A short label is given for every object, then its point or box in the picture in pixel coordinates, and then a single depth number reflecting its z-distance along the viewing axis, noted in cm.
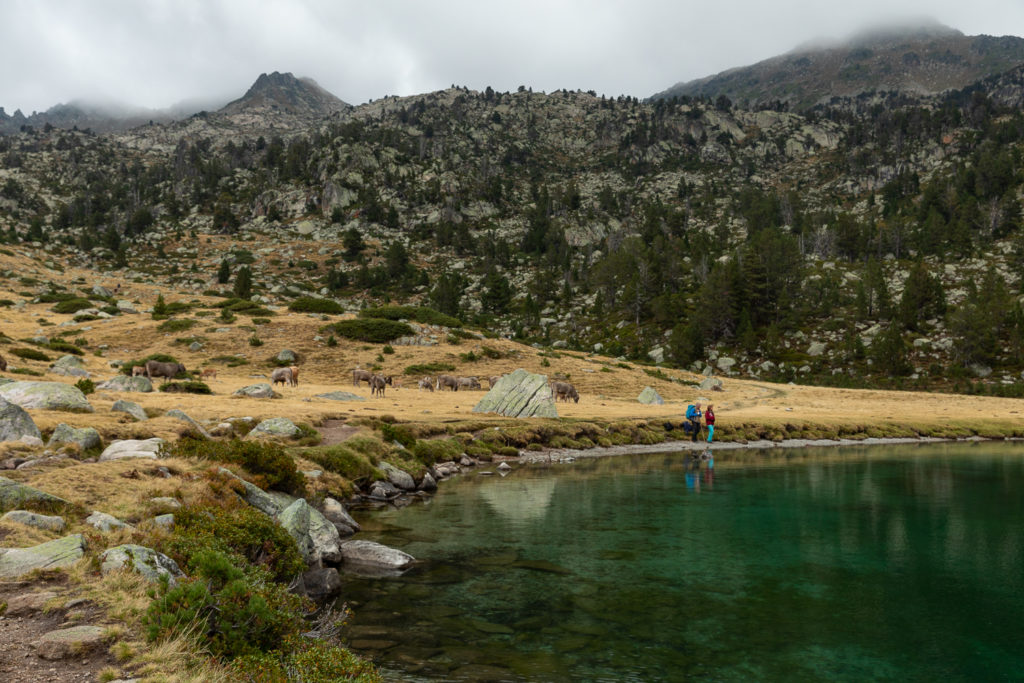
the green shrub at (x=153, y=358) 4956
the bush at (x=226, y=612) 788
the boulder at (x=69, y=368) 4106
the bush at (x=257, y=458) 1862
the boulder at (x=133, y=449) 1745
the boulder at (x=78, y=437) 1800
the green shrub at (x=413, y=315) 7612
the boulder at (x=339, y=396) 4509
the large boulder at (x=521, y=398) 4347
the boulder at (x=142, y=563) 941
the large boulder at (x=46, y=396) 2327
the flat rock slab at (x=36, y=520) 1084
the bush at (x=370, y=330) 6881
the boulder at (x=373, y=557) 1568
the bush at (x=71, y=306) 7550
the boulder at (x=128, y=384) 3681
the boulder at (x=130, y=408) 2452
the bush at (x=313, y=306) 7938
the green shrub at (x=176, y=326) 6619
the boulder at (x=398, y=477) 2592
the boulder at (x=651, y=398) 5744
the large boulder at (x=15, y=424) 1755
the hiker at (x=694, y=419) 4248
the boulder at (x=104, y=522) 1141
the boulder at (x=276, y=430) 2697
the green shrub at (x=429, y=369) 6102
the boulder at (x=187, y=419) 2323
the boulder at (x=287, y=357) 6097
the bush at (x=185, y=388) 4034
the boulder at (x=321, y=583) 1359
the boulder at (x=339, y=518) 1892
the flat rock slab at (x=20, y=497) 1162
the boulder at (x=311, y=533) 1437
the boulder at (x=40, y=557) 915
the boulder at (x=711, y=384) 6645
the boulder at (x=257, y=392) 4068
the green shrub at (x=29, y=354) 4531
